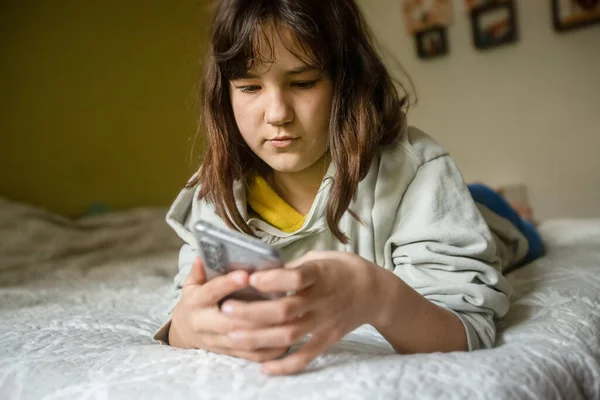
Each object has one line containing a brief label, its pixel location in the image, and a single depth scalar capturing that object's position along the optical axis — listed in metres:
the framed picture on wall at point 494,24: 2.08
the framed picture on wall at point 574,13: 1.91
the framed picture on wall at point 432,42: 2.27
